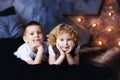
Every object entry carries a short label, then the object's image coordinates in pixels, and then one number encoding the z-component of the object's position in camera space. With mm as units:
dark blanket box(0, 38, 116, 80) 1792
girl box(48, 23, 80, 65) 2002
